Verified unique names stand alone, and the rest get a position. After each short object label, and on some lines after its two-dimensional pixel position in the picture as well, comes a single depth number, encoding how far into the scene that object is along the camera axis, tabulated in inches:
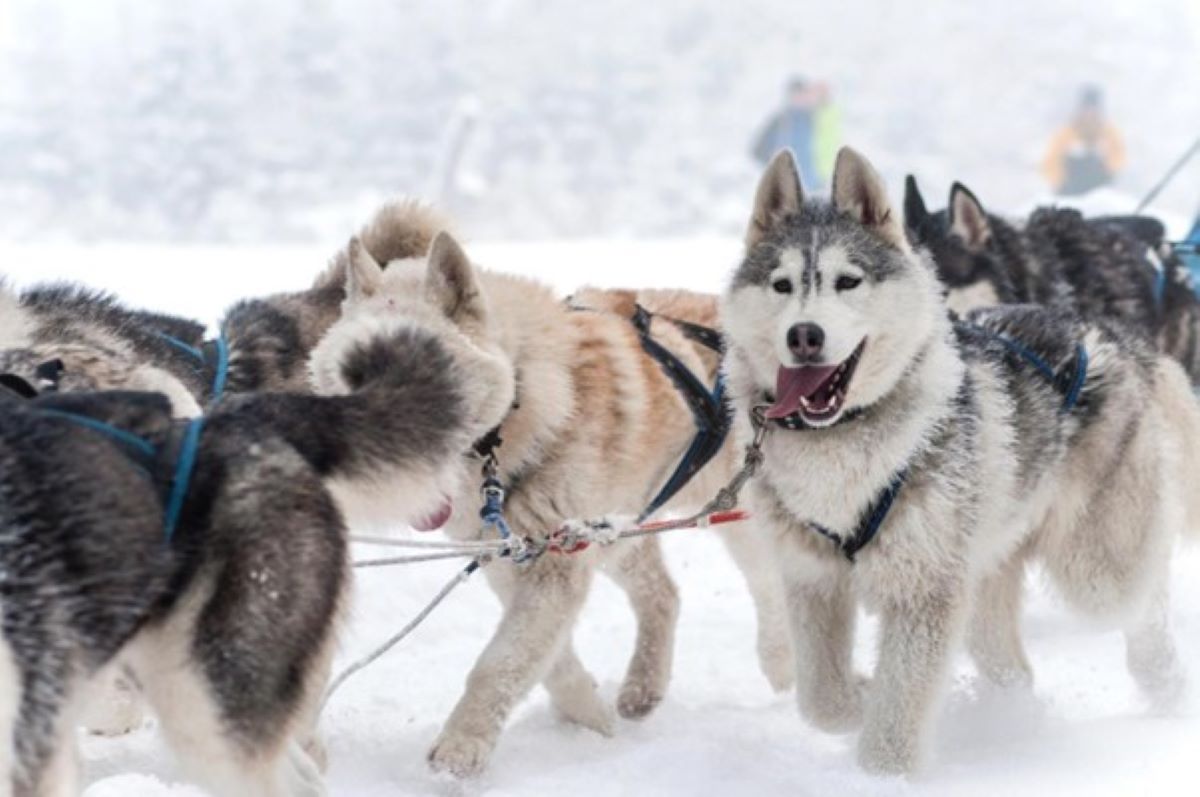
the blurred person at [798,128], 1362.0
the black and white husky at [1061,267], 454.0
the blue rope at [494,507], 280.7
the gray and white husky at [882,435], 253.3
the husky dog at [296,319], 318.7
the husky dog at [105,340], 262.8
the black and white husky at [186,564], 174.2
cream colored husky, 276.5
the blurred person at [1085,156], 1334.9
